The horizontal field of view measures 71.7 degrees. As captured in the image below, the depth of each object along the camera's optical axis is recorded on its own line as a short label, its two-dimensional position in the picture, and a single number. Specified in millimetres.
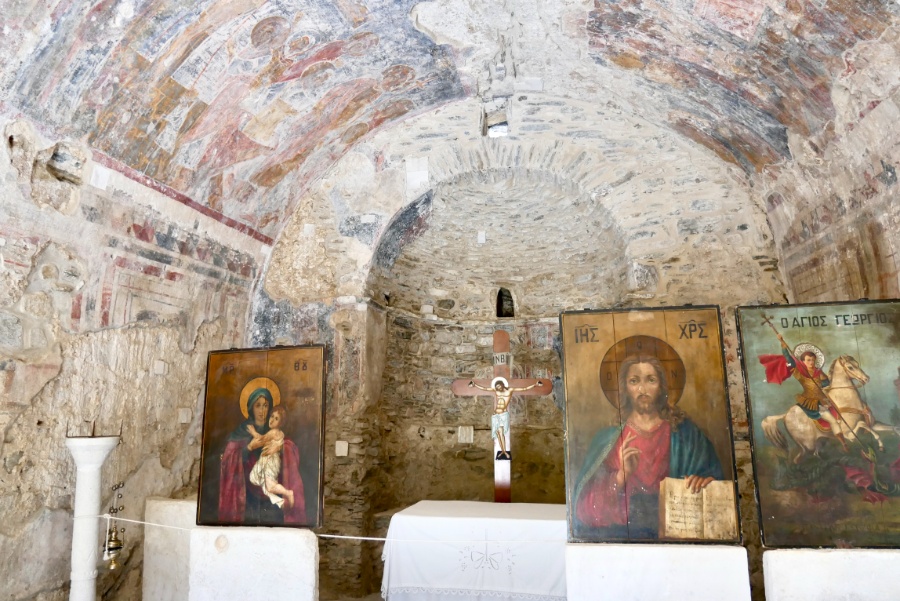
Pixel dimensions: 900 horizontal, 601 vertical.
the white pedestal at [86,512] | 4051
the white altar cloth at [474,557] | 4461
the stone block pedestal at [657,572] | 3531
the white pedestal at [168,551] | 4762
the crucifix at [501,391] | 5398
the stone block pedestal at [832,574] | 3369
